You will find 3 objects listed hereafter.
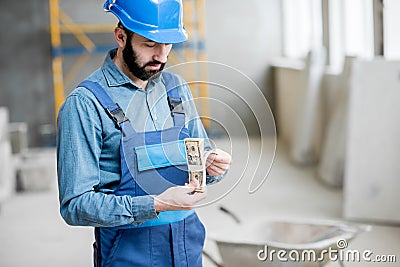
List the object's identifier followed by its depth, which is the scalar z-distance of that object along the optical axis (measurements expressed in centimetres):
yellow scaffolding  1022
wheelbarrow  308
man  179
